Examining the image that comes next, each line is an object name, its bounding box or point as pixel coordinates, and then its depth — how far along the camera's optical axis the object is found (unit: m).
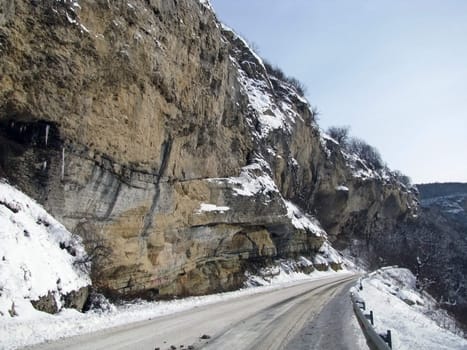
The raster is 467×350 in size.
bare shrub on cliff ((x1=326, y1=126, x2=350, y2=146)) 92.46
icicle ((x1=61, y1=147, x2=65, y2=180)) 16.03
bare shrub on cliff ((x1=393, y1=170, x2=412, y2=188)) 119.31
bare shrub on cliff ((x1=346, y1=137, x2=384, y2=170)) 103.53
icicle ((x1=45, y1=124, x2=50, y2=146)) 15.71
